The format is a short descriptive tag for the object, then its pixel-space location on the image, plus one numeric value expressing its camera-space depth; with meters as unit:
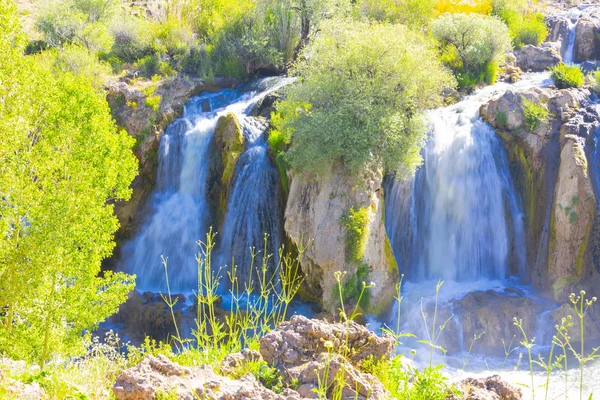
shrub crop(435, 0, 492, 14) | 29.47
